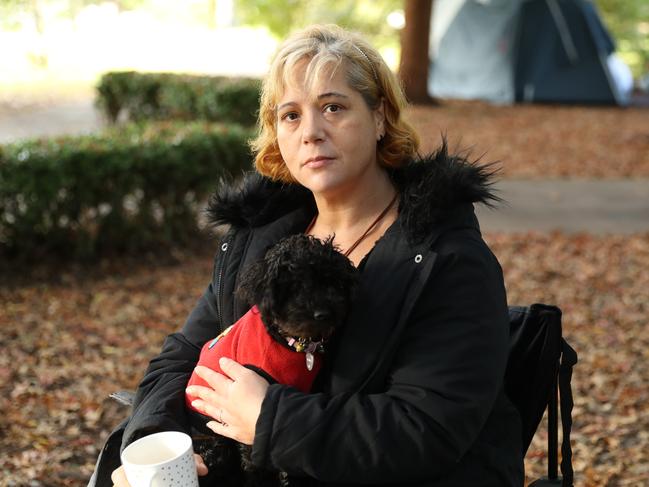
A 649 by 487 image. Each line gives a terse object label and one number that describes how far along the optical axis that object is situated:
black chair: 2.40
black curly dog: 2.11
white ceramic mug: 1.96
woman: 2.04
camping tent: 18.78
